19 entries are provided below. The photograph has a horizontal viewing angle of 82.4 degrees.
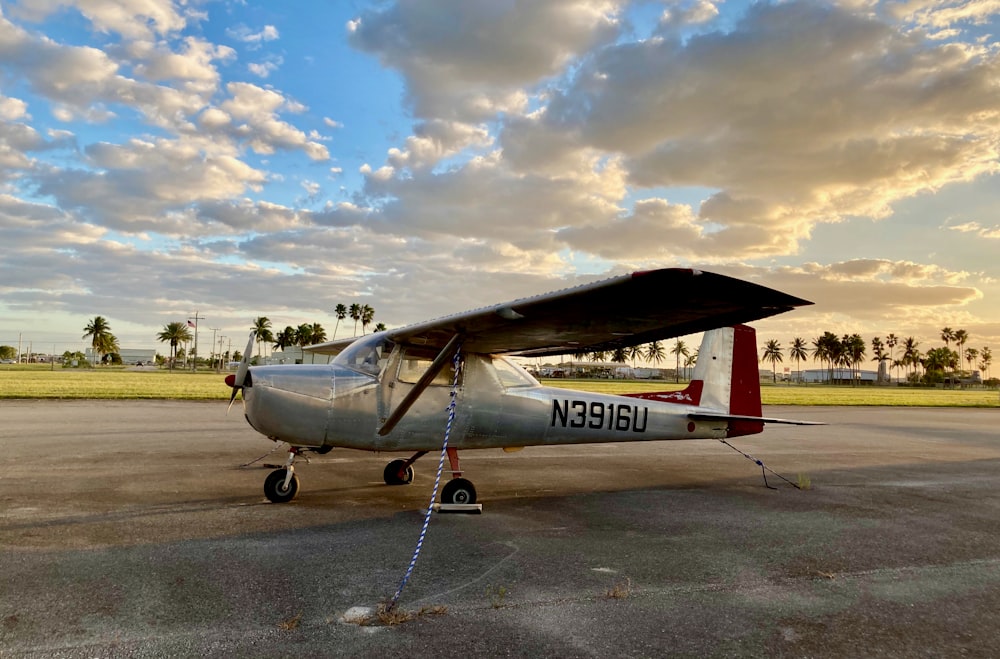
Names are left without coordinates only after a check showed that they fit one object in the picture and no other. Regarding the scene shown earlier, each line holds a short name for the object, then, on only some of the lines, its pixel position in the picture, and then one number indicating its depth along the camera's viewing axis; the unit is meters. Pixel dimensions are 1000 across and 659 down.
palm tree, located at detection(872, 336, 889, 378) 181.00
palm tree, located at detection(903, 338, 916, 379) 168.62
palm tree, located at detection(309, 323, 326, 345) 132.62
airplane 5.88
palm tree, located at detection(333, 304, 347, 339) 129.12
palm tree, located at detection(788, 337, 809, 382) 193.20
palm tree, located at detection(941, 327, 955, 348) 175.38
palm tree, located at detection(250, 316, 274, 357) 136.10
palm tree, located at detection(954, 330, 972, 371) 173.00
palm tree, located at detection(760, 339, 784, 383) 198.24
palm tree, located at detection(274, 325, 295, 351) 136.88
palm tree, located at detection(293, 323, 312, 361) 132.75
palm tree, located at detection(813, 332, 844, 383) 161.50
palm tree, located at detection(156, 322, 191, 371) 142.88
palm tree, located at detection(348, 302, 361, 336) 129.00
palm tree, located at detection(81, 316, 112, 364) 151.00
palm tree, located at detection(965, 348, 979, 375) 185.35
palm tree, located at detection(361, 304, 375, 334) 129.50
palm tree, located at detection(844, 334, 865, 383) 159.75
